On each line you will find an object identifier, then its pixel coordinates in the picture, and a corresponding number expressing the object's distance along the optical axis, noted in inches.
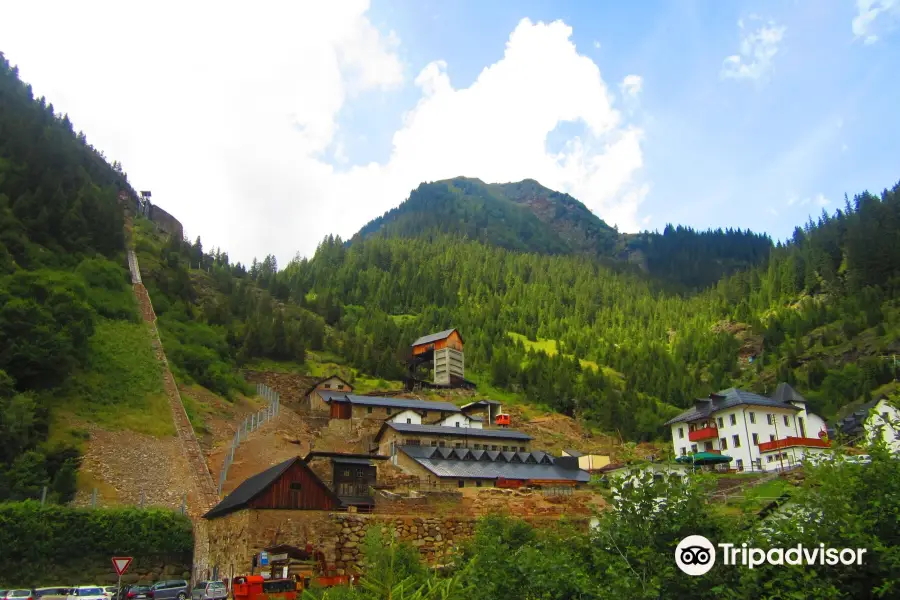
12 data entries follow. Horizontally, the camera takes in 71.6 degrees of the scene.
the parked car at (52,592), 939.3
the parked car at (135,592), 957.1
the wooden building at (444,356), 3444.9
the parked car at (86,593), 917.2
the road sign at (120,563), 676.1
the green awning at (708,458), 1990.7
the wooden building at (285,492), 1035.3
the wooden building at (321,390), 2522.1
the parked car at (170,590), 983.6
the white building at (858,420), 2100.4
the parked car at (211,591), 923.4
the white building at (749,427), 2183.8
